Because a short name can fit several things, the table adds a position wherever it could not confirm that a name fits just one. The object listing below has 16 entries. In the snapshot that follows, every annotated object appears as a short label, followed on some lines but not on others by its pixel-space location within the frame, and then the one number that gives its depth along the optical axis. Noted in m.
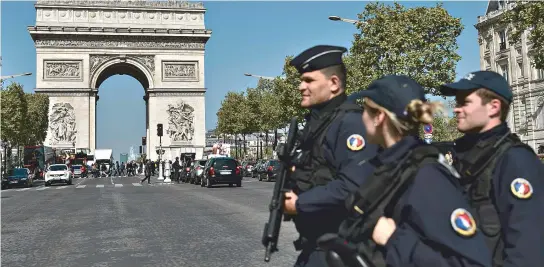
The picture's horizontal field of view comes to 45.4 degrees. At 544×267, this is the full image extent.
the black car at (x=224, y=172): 26.81
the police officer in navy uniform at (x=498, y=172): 2.44
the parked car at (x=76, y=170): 55.19
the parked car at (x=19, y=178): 35.44
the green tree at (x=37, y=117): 57.91
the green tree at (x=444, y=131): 79.06
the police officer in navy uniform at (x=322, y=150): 2.69
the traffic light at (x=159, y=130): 35.48
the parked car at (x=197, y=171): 31.55
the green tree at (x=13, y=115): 51.03
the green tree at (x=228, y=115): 70.25
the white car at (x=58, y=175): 36.34
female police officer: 2.09
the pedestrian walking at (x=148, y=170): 34.08
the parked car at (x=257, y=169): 37.16
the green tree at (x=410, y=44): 28.83
